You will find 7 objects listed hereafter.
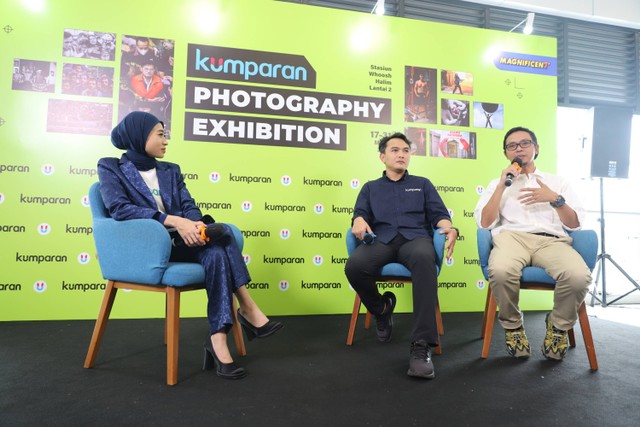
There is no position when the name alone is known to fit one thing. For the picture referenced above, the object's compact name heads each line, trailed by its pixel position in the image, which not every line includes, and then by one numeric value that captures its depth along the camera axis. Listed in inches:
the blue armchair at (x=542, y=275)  78.4
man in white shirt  81.2
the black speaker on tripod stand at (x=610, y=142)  161.5
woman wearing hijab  71.4
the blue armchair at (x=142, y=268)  67.9
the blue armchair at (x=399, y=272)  88.3
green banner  112.6
